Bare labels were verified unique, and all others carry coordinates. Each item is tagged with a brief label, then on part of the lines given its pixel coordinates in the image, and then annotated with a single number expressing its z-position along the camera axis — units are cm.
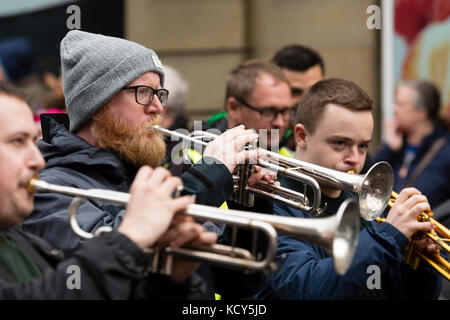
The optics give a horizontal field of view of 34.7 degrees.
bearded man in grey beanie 309
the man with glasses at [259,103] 460
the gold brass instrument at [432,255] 333
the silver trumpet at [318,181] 332
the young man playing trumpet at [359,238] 304
